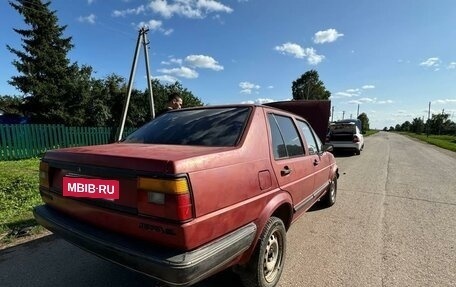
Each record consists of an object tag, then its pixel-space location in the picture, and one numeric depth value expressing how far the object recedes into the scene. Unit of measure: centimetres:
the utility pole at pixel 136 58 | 1419
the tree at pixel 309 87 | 4606
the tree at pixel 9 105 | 2791
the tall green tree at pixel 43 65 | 2339
